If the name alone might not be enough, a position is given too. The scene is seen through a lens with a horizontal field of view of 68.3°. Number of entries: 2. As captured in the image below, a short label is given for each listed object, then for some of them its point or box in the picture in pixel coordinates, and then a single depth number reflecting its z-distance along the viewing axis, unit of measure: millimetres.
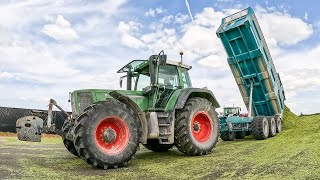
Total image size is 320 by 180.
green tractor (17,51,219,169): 3701
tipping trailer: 6633
